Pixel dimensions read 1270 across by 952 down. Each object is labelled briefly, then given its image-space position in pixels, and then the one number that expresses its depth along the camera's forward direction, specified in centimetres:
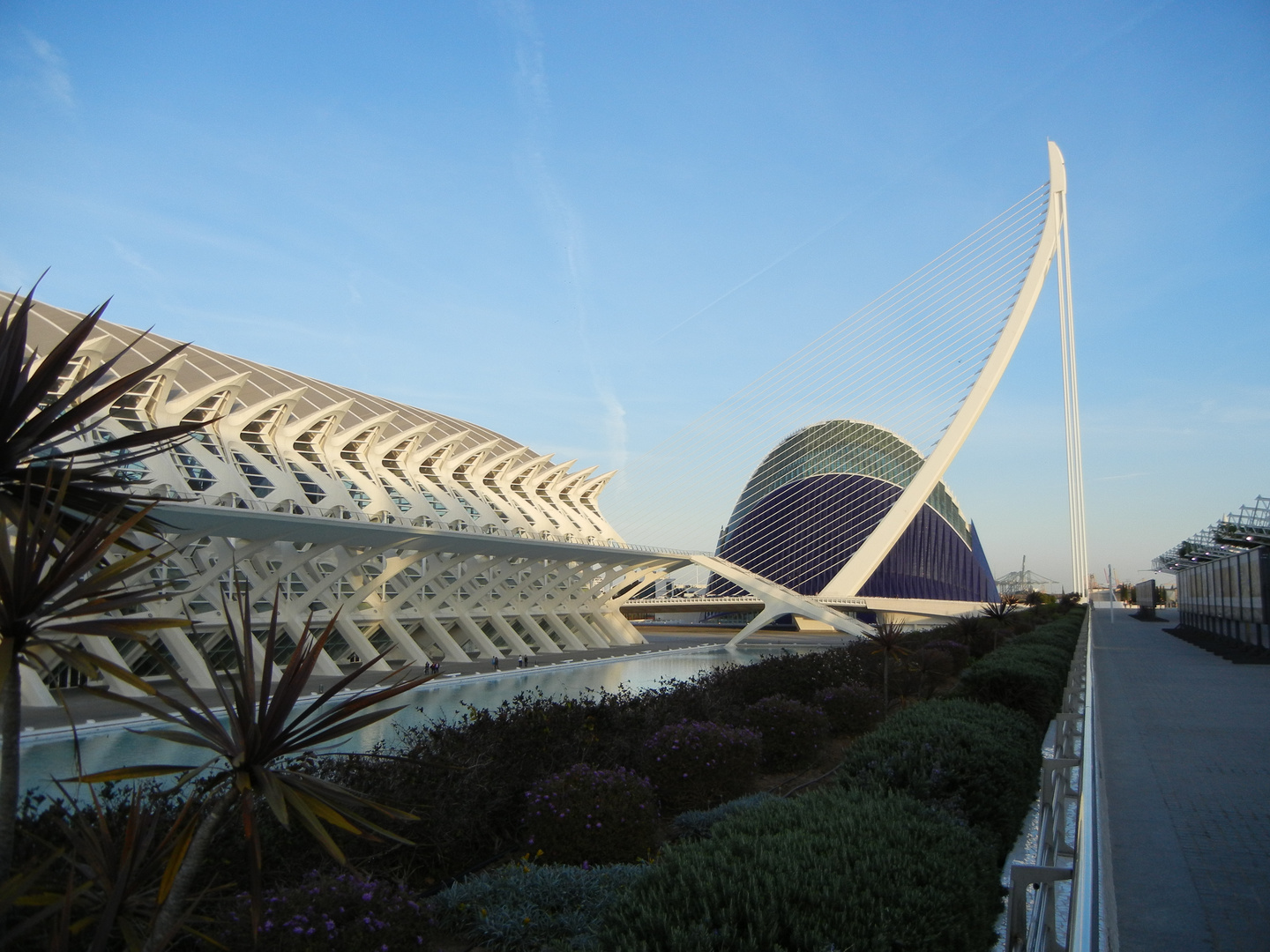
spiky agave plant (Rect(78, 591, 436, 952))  288
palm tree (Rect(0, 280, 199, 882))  298
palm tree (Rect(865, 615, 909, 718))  1348
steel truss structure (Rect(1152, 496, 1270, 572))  3130
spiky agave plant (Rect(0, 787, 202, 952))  276
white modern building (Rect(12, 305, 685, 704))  2044
